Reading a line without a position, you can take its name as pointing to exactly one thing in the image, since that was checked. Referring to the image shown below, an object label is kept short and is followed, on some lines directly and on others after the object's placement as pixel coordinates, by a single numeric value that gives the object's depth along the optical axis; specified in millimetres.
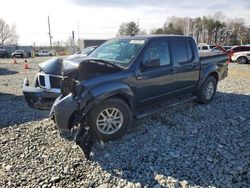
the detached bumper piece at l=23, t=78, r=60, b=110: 3858
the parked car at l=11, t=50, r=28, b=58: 32506
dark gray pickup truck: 3087
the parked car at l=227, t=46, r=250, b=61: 16542
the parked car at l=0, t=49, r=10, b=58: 32630
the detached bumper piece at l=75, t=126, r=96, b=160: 2938
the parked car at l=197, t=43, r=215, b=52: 17192
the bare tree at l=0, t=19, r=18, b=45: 73531
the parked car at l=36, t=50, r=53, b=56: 38285
